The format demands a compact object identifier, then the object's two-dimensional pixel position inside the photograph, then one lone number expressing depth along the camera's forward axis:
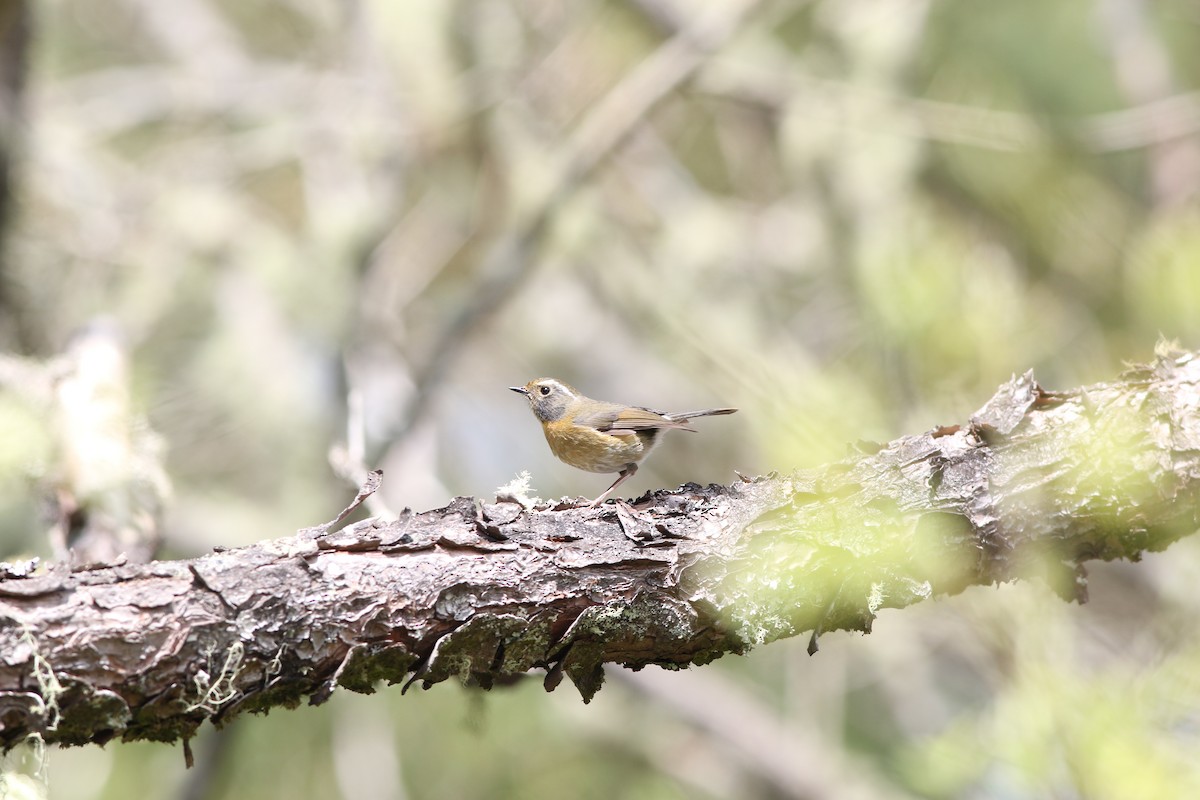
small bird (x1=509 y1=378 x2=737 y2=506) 7.85
